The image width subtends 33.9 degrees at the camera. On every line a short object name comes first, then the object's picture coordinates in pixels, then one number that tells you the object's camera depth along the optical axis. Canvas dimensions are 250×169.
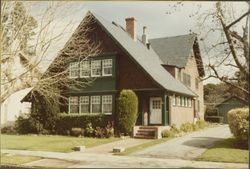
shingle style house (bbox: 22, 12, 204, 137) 30.84
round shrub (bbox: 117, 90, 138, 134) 29.36
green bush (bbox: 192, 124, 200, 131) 35.94
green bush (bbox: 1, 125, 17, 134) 35.91
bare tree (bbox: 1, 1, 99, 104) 18.97
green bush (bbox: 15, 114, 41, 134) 32.91
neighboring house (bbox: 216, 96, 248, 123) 62.57
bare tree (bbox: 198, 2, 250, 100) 9.82
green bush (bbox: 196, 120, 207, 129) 39.24
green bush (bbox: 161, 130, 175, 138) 28.77
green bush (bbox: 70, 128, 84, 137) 30.66
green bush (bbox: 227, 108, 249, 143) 20.19
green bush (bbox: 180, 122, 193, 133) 32.35
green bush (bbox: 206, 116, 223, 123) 57.53
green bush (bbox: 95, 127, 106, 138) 29.55
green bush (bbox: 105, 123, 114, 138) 29.38
